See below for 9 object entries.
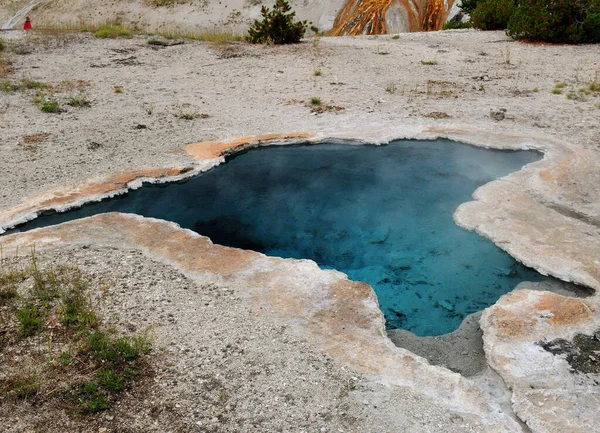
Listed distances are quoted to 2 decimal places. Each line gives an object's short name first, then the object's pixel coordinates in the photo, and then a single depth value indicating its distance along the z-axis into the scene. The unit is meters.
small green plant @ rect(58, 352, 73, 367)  3.15
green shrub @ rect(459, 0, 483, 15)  18.42
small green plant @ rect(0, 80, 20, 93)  8.99
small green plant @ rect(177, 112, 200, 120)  7.93
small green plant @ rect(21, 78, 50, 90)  9.26
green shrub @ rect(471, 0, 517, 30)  14.12
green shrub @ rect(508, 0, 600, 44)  11.84
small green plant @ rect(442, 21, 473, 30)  16.60
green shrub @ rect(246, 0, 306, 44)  13.08
